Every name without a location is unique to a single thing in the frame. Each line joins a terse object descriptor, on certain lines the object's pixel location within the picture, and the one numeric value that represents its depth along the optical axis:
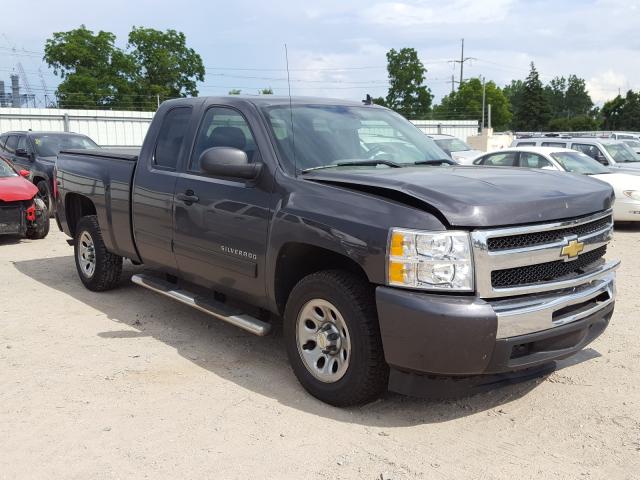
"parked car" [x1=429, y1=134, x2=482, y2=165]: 18.35
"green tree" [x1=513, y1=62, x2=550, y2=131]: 96.25
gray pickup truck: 3.42
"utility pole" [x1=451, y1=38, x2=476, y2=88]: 99.31
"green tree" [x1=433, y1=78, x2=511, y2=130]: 91.50
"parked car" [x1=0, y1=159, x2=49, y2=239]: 9.86
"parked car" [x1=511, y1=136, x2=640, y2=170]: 14.38
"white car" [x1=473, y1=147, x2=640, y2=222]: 11.66
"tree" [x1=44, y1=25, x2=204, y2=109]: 62.53
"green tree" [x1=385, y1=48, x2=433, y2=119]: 79.00
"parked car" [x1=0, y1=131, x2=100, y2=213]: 12.90
